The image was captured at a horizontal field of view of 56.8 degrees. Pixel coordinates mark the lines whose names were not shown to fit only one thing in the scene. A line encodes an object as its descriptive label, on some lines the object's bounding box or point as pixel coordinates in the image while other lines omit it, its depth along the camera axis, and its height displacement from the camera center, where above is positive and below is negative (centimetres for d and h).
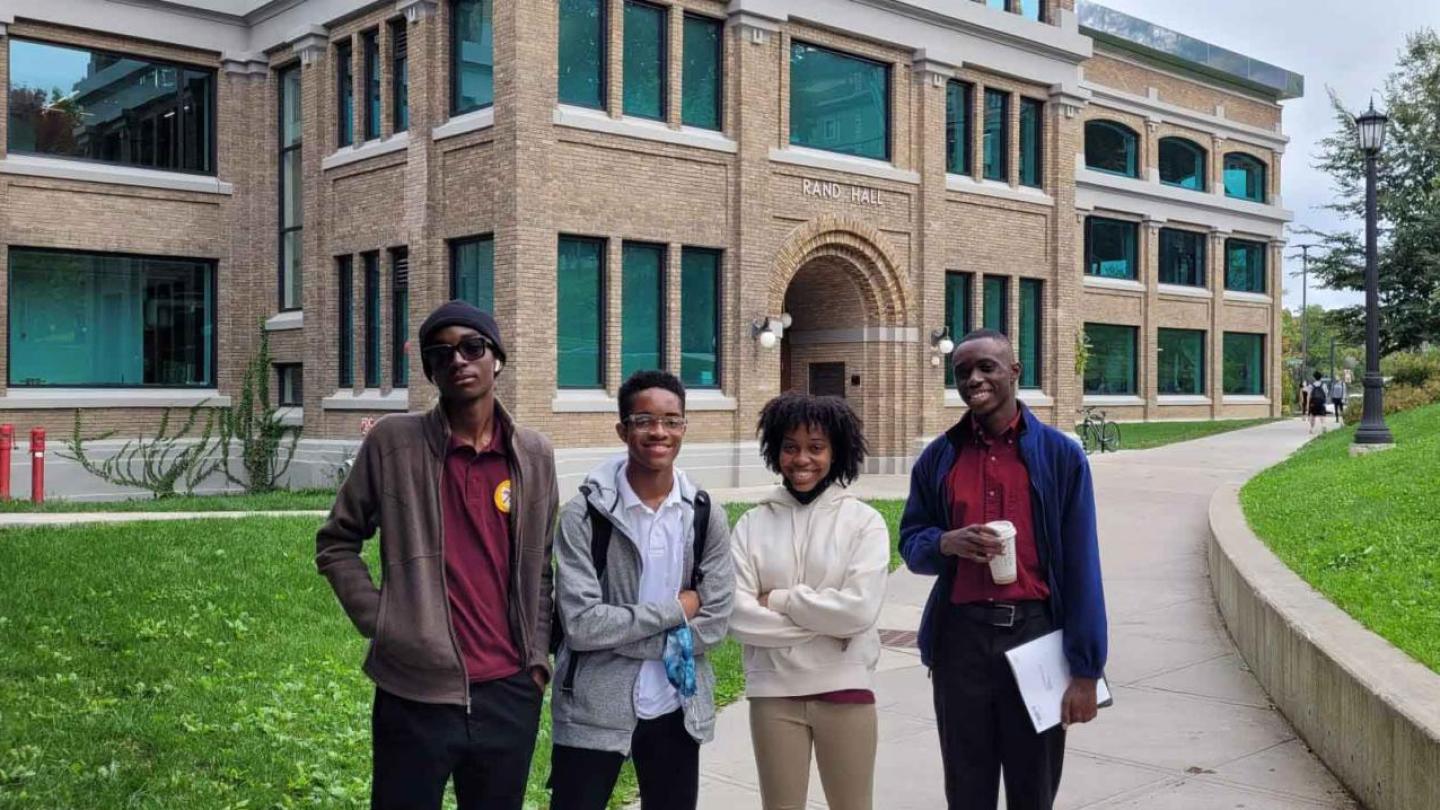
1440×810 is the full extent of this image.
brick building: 1958 +310
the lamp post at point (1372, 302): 1934 +134
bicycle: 2975 -99
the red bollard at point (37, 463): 2009 -118
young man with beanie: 359 -52
